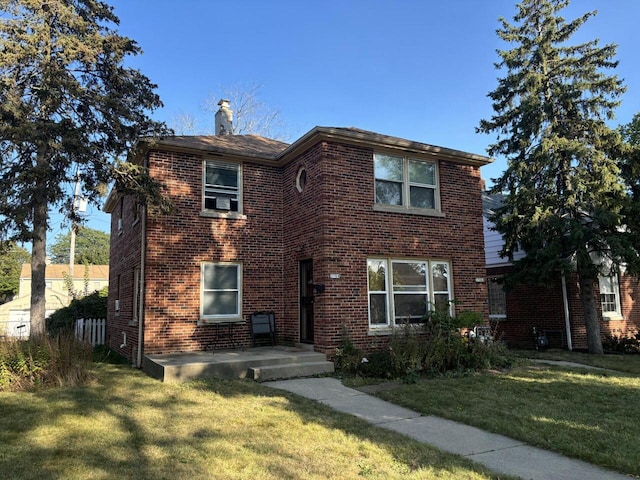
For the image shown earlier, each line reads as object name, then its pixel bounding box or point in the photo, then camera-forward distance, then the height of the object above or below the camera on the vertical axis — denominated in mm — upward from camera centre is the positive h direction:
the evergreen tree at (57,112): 9391 +4194
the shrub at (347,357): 9898 -1261
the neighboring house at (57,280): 37144 +2576
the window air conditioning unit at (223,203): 11891 +2487
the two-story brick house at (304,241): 10852 +1460
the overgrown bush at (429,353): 9469 -1205
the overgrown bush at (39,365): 7695 -1021
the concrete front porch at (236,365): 8633 -1265
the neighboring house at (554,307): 15305 -466
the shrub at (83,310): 19828 -264
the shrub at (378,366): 9375 -1400
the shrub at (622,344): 15102 -1669
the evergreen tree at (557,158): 12922 +3943
